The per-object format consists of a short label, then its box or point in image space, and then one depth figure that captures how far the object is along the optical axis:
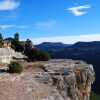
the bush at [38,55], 25.87
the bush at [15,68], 18.38
